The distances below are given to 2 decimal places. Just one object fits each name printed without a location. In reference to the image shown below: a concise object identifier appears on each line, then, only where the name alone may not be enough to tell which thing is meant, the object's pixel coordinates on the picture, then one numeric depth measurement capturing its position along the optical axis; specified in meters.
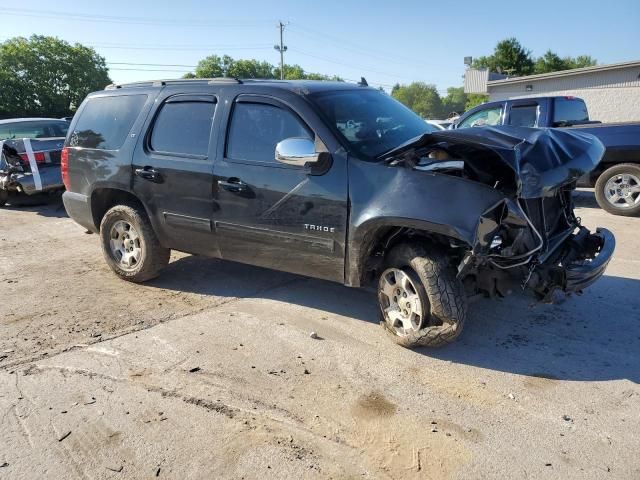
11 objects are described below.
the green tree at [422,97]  121.29
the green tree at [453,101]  127.25
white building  23.41
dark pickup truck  7.66
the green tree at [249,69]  64.06
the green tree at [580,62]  55.64
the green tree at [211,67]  63.62
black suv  3.39
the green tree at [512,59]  50.78
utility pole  56.69
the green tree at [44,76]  42.41
